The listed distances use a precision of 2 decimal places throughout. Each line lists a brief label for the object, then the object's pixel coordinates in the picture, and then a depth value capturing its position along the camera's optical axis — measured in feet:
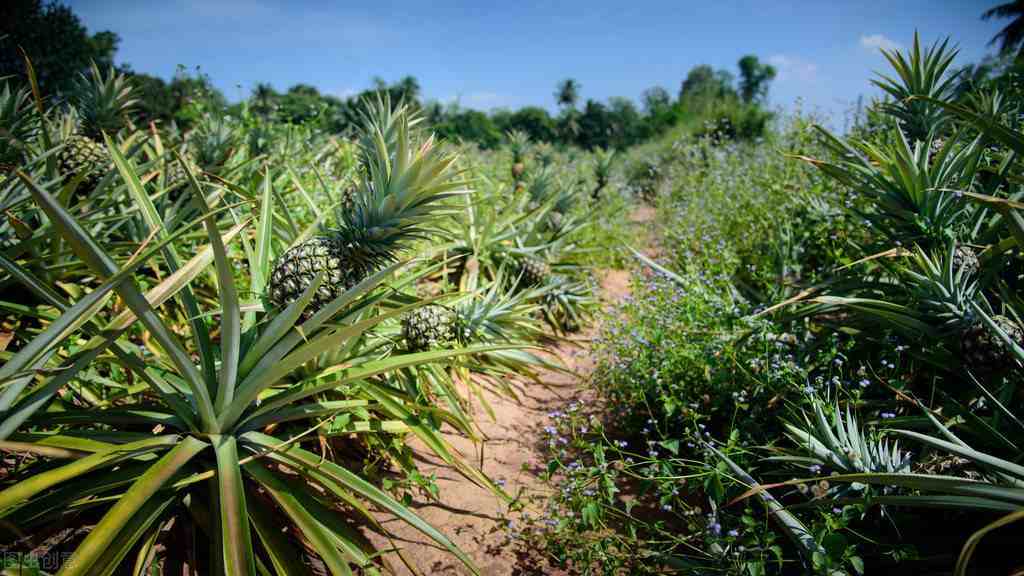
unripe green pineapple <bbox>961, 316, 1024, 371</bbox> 6.49
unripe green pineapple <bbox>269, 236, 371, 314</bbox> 6.42
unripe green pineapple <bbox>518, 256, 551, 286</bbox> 15.21
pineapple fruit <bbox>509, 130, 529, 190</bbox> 22.77
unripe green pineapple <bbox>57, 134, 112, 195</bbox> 11.19
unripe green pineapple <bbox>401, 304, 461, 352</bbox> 8.04
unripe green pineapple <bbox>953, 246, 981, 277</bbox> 7.85
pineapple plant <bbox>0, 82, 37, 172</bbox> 9.12
